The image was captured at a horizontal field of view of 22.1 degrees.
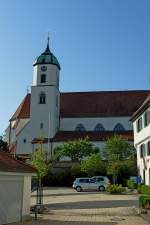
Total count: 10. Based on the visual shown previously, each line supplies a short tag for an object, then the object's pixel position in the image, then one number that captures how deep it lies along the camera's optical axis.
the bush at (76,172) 54.28
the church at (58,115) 70.06
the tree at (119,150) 54.04
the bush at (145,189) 30.78
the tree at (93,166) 52.28
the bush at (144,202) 20.97
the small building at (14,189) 15.48
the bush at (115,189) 38.22
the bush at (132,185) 44.28
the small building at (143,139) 40.81
